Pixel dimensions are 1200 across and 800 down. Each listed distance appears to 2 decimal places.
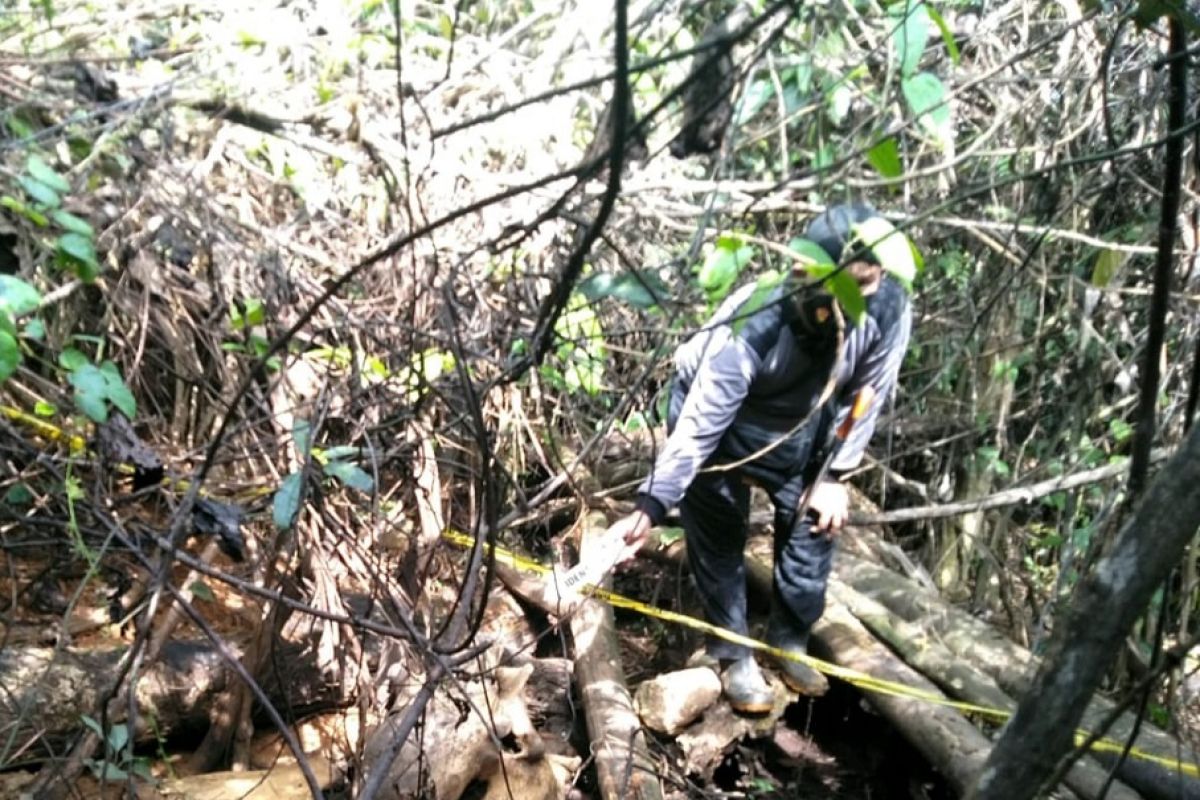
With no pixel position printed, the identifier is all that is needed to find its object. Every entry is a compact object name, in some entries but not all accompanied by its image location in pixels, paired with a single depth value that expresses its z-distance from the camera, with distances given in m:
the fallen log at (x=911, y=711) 3.47
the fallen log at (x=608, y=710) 3.36
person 3.47
